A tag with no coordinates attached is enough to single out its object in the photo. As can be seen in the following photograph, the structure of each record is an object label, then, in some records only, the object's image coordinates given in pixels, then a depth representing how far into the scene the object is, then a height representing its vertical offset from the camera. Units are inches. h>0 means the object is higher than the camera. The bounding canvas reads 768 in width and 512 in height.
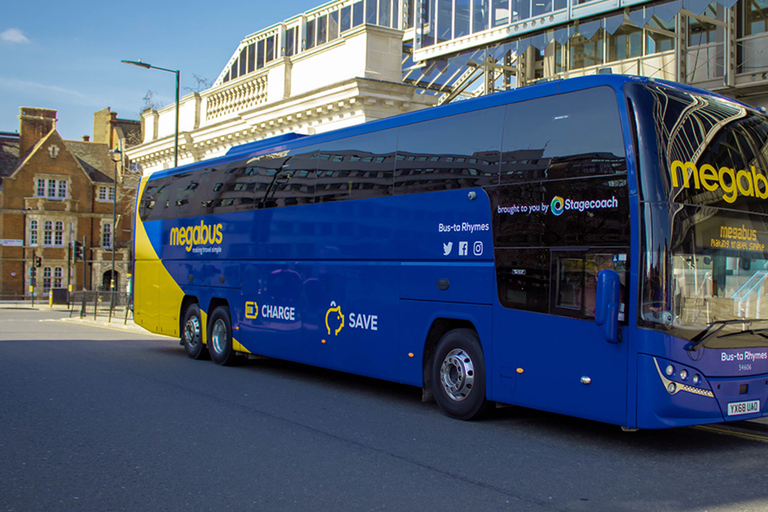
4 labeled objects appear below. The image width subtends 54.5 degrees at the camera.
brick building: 2588.6 +179.5
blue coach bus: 274.8 +6.5
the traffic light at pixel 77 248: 1875.0 +31.5
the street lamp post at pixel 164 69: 960.9 +254.6
